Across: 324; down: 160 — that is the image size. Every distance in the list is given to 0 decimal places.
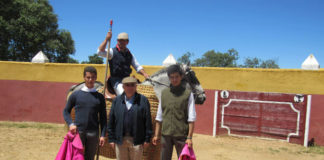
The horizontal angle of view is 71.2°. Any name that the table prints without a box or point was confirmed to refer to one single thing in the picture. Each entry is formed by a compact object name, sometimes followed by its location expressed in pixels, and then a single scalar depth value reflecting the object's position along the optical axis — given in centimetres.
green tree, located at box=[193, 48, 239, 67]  4344
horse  303
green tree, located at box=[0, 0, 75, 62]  1445
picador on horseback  314
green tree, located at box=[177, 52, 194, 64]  4018
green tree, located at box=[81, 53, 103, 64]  2791
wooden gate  666
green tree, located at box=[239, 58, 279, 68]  4211
